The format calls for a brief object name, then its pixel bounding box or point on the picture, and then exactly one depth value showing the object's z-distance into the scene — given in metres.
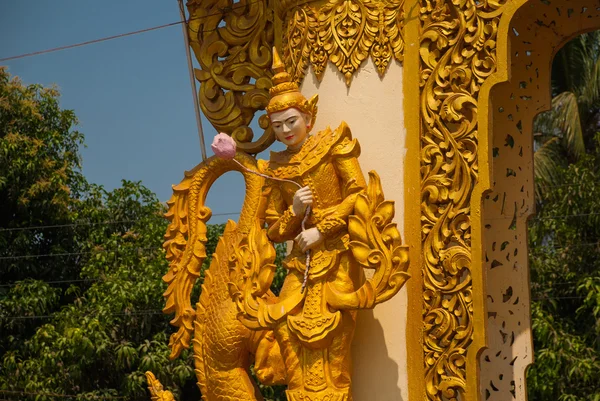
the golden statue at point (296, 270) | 6.11
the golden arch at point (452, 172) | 6.16
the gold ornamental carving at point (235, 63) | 7.20
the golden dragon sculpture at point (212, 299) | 6.66
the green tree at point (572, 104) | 13.89
